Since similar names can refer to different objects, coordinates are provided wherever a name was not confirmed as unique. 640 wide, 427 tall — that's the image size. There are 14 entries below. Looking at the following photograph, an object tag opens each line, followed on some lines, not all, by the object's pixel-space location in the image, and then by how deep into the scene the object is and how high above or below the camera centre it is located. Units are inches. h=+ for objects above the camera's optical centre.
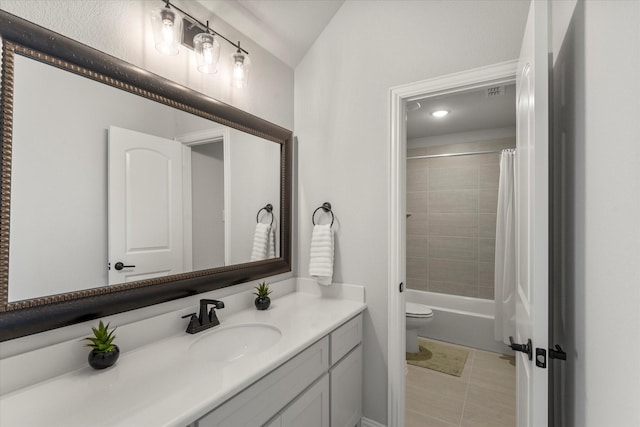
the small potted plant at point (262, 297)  66.7 -18.6
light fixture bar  52.4 +36.3
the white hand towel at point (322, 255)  74.4 -10.2
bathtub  117.2 -43.8
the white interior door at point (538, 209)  34.2 +0.5
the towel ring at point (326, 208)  77.0 +1.5
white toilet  109.3 -38.8
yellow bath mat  103.2 -52.7
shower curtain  111.7 -15.0
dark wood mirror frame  35.4 +7.6
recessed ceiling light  111.7 +37.9
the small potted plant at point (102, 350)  39.4 -18.0
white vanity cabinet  39.1 -28.5
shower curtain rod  131.8 +27.6
